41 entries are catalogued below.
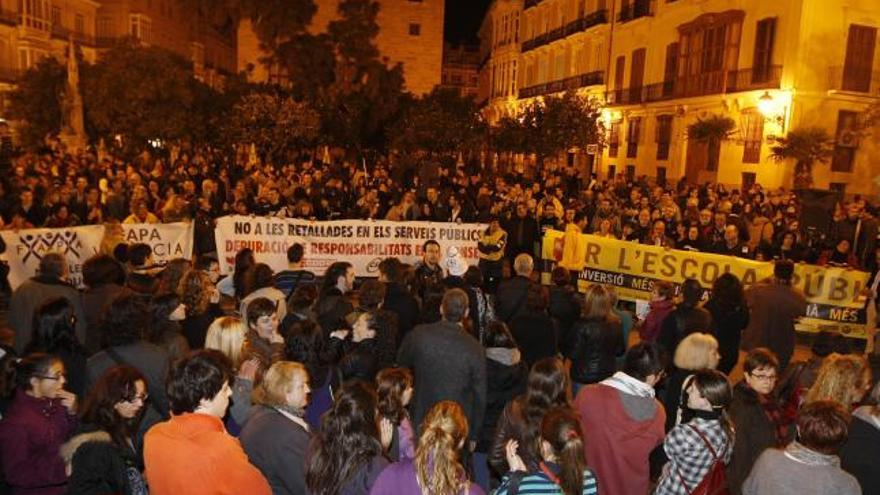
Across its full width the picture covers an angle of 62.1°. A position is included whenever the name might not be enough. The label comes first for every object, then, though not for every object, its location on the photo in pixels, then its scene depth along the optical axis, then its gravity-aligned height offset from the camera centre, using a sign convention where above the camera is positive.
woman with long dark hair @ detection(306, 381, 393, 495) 3.24 -1.35
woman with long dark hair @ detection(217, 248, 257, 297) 7.23 -1.23
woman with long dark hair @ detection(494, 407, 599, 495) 3.17 -1.33
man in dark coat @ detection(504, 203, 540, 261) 12.35 -1.26
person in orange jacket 2.99 -1.29
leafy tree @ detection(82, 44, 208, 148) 32.94 +1.84
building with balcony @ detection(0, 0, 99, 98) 46.25 +6.45
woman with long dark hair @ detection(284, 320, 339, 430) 4.49 -1.33
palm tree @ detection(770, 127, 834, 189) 23.48 +0.79
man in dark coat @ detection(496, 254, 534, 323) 6.94 -1.27
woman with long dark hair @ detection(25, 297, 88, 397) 4.60 -1.29
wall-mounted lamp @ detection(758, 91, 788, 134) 25.41 +2.17
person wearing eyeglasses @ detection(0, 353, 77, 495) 3.59 -1.48
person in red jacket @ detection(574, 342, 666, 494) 4.17 -1.47
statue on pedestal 28.80 +0.76
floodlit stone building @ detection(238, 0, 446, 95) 50.44 +7.83
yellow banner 10.21 -1.54
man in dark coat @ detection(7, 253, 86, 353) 6.16 -1.37
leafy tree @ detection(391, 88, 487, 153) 33.56 +1.23
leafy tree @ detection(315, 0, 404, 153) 40.97 +3.69
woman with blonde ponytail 3.03 -1.32
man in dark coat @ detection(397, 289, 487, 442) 5.15 -1.48
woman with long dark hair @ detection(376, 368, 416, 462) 3.88 -1.31
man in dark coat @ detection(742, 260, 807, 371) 6.97 -1.34
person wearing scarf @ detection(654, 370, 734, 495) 3.75 -1.39
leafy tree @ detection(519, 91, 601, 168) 30.47 +1.43
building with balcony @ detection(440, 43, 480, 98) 78.44 +9.17
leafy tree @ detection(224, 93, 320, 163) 32.16 +0.89
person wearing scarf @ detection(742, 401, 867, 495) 3.33 -1.33
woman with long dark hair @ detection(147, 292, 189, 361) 4.93 -1.28
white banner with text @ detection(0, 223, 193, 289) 9.75 -1.52
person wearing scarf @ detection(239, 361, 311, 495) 3.49 -1.38
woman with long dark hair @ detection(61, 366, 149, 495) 3.04 -1.36
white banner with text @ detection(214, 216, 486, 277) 11.51 -1.48
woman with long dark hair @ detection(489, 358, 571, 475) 3.73 -1.29
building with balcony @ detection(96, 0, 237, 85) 57.16 +9.23
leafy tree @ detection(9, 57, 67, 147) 37.50 +1.49
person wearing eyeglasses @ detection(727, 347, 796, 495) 4.18 -1.44
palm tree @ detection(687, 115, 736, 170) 26.62 +1.42
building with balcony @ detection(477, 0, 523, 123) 54.75 +7.60
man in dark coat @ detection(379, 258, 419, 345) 6.64 -1.37
